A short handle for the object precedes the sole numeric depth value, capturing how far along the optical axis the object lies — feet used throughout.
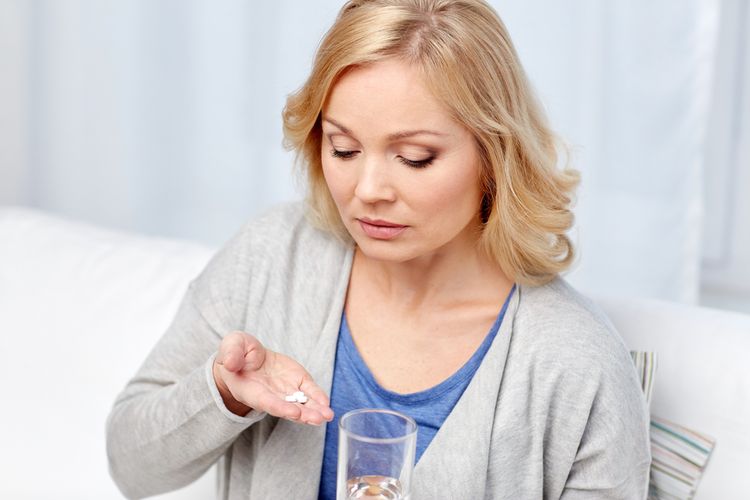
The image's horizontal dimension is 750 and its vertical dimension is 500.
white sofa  6.02
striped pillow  5.83
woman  5.31
